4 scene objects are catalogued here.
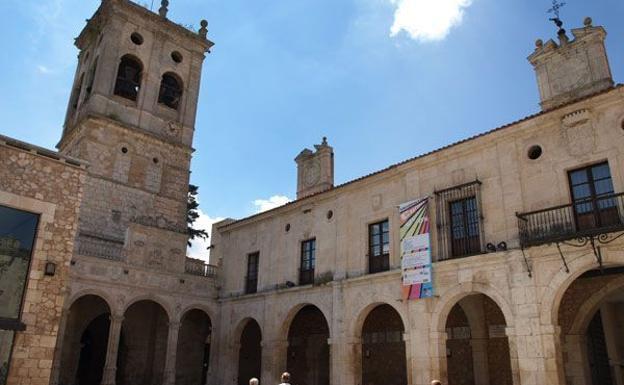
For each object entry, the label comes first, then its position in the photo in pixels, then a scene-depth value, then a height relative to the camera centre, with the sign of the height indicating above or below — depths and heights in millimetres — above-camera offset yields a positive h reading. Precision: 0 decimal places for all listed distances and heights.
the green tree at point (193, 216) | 32188 +8634
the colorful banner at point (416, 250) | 14352 +3148
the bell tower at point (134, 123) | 21453 +10497
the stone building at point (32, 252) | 9453 +1932
